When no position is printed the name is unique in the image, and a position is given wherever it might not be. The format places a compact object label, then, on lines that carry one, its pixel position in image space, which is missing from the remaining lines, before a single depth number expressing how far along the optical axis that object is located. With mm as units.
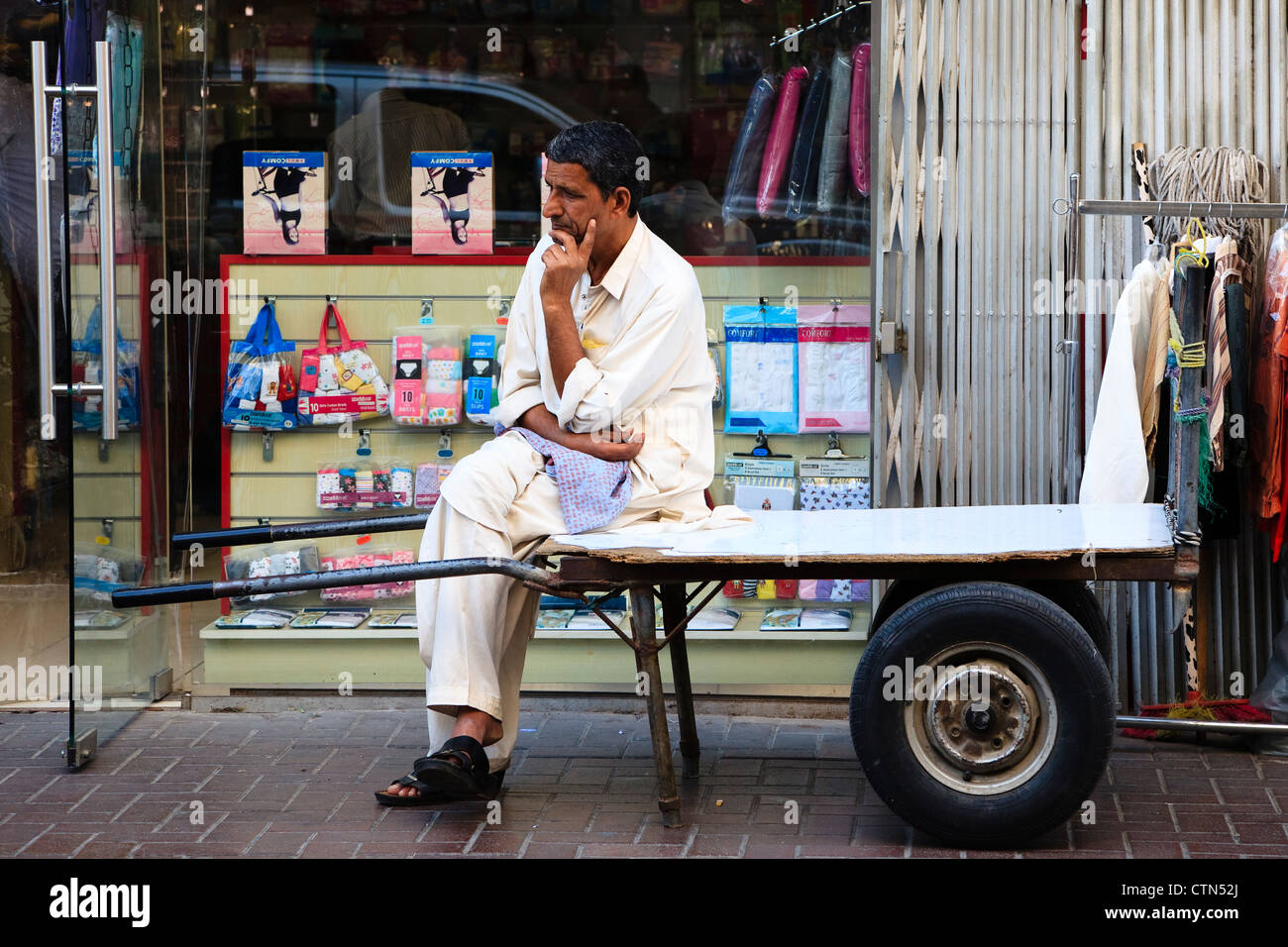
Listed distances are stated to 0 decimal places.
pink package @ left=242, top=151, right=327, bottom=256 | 6547
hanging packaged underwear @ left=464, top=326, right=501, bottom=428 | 6508
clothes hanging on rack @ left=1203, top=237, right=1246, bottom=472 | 5125
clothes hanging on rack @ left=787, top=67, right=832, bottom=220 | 6281
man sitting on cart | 4617
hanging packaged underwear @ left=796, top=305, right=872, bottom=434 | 6203
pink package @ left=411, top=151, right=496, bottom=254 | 6551
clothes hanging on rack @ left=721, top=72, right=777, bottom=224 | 6395
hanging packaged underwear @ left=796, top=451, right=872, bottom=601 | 6195
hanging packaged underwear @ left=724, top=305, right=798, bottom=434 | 6352
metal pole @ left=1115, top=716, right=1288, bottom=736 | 5129
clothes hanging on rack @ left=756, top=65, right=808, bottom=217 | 6348
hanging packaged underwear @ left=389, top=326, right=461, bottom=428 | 6523
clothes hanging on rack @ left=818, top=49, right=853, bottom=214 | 6211
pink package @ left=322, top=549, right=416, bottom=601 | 6547
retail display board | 6531
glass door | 5406
